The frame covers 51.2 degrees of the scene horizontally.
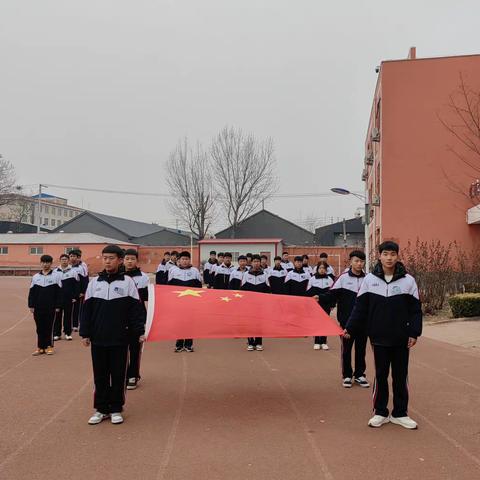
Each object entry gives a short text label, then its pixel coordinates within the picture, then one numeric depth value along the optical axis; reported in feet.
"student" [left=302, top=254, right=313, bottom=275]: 44.42
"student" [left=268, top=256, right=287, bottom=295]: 46.21
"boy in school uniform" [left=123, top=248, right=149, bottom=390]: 23.06
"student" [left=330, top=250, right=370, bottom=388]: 23.62
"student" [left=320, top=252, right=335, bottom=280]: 34.72
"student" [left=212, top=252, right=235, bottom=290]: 48.55
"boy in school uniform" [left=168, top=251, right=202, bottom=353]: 32.60
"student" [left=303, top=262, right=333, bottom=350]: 33.73
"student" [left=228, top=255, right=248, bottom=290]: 41.01
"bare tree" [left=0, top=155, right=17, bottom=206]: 192.19
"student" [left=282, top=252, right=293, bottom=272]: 50.62
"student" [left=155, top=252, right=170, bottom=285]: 50.74
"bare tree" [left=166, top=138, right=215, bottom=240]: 149.28
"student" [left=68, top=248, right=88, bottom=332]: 39.55
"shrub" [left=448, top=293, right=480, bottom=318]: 45.27
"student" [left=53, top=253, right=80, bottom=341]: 38.32
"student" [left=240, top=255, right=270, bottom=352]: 36.86
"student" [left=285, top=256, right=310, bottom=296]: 41.81
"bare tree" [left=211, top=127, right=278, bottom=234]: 147.02
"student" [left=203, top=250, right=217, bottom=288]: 56.44
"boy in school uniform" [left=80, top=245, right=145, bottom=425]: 18.21
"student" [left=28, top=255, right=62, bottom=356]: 31.09
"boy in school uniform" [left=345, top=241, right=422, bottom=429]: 17.54
